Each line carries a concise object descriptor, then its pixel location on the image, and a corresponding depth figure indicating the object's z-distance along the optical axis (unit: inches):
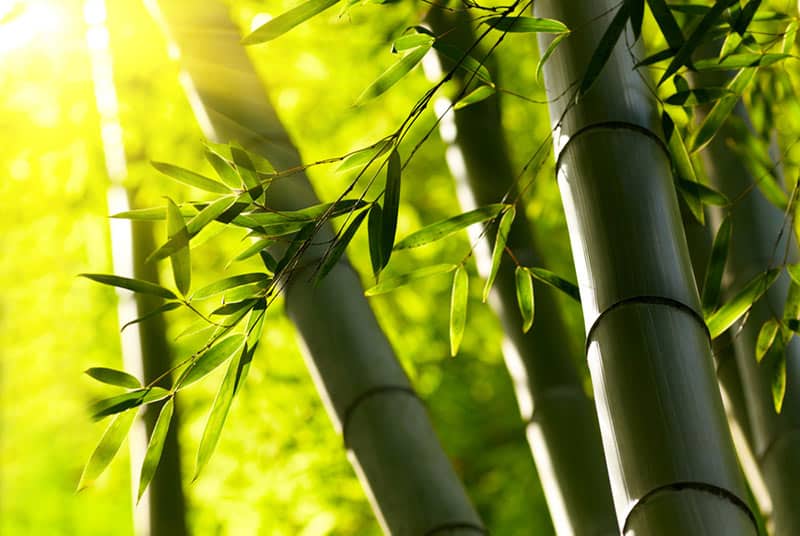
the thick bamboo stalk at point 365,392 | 194.0
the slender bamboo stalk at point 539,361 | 197.8
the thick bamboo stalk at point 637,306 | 179.2
